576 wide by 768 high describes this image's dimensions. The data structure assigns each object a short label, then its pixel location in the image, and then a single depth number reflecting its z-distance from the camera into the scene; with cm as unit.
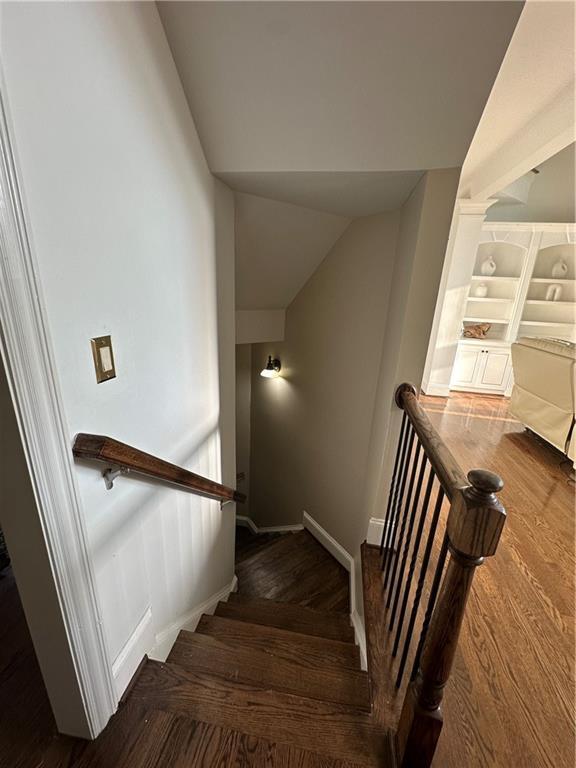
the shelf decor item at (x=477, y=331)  494
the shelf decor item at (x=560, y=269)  473
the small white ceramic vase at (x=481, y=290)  488
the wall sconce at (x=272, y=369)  353
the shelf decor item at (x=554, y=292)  471
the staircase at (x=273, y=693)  96
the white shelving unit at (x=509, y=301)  454
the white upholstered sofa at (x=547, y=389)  268
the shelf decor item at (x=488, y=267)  484
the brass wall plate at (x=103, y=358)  86
